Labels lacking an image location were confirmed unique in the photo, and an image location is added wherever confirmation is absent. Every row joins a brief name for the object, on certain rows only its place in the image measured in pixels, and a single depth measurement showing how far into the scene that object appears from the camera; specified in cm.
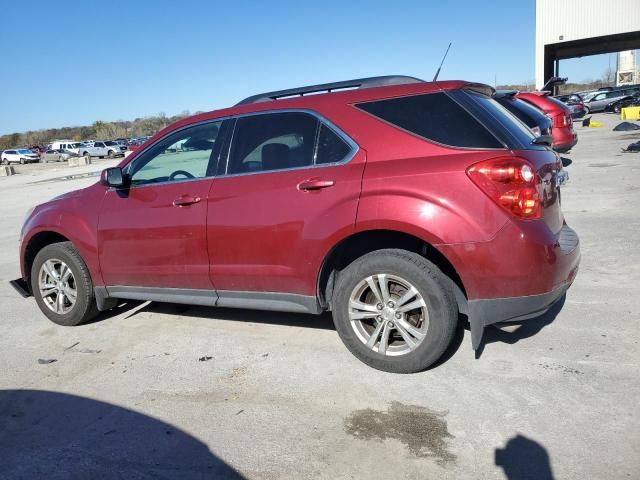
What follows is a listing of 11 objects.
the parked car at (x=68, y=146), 5536
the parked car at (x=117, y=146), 5428
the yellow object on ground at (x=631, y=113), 2734
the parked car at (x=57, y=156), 5472
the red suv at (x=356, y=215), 315
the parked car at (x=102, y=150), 5394
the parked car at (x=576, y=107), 3115
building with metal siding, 3328
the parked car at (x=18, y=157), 5434
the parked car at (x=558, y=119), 977
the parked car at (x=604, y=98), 3775
